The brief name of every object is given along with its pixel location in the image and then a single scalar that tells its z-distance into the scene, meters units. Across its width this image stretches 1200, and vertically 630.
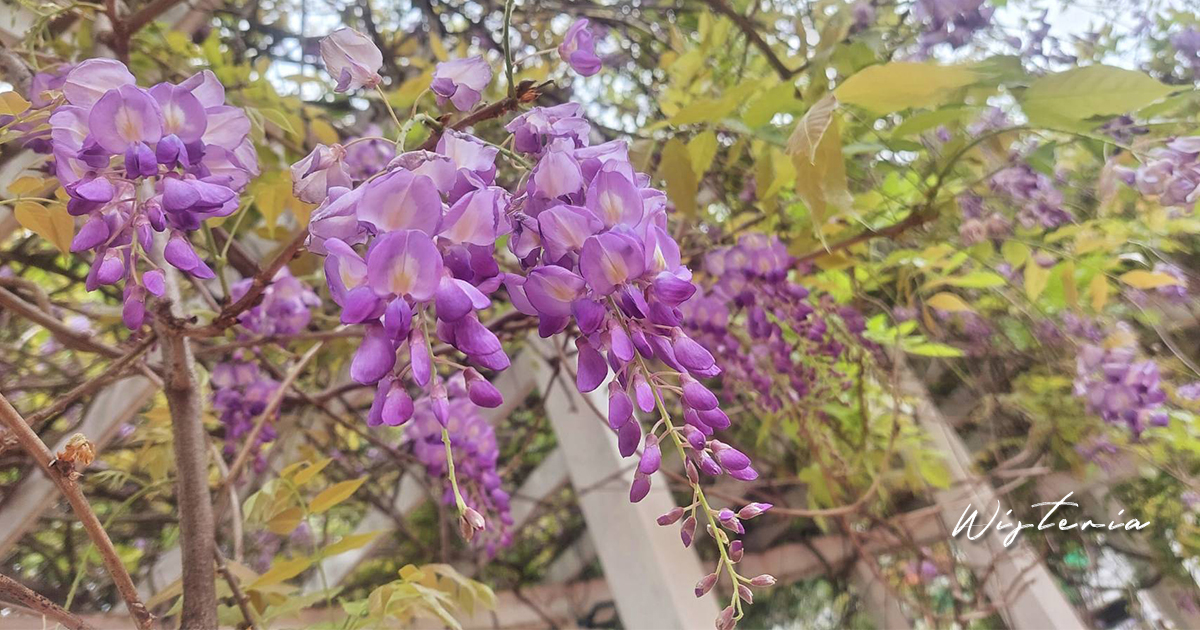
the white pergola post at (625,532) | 0.99
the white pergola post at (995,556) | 1.52
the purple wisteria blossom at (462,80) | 0.43
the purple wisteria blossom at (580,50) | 0.50
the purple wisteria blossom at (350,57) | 0.43
